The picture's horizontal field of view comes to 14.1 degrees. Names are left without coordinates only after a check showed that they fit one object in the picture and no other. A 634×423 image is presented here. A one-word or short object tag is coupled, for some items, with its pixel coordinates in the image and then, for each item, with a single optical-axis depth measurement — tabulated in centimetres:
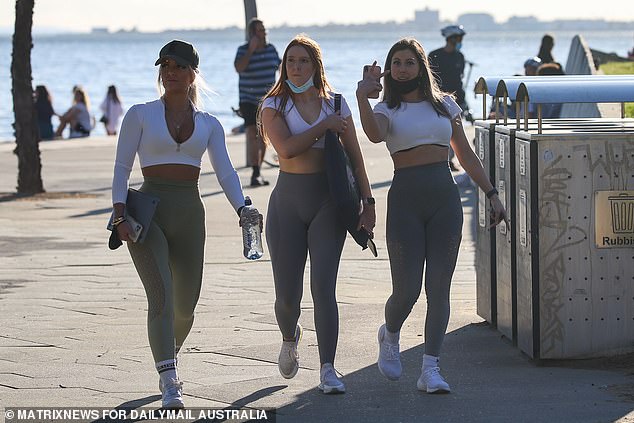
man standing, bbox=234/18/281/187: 2869
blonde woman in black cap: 1162
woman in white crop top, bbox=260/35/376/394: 1207
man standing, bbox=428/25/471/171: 2796
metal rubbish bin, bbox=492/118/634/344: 1362
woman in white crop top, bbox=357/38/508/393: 1225
